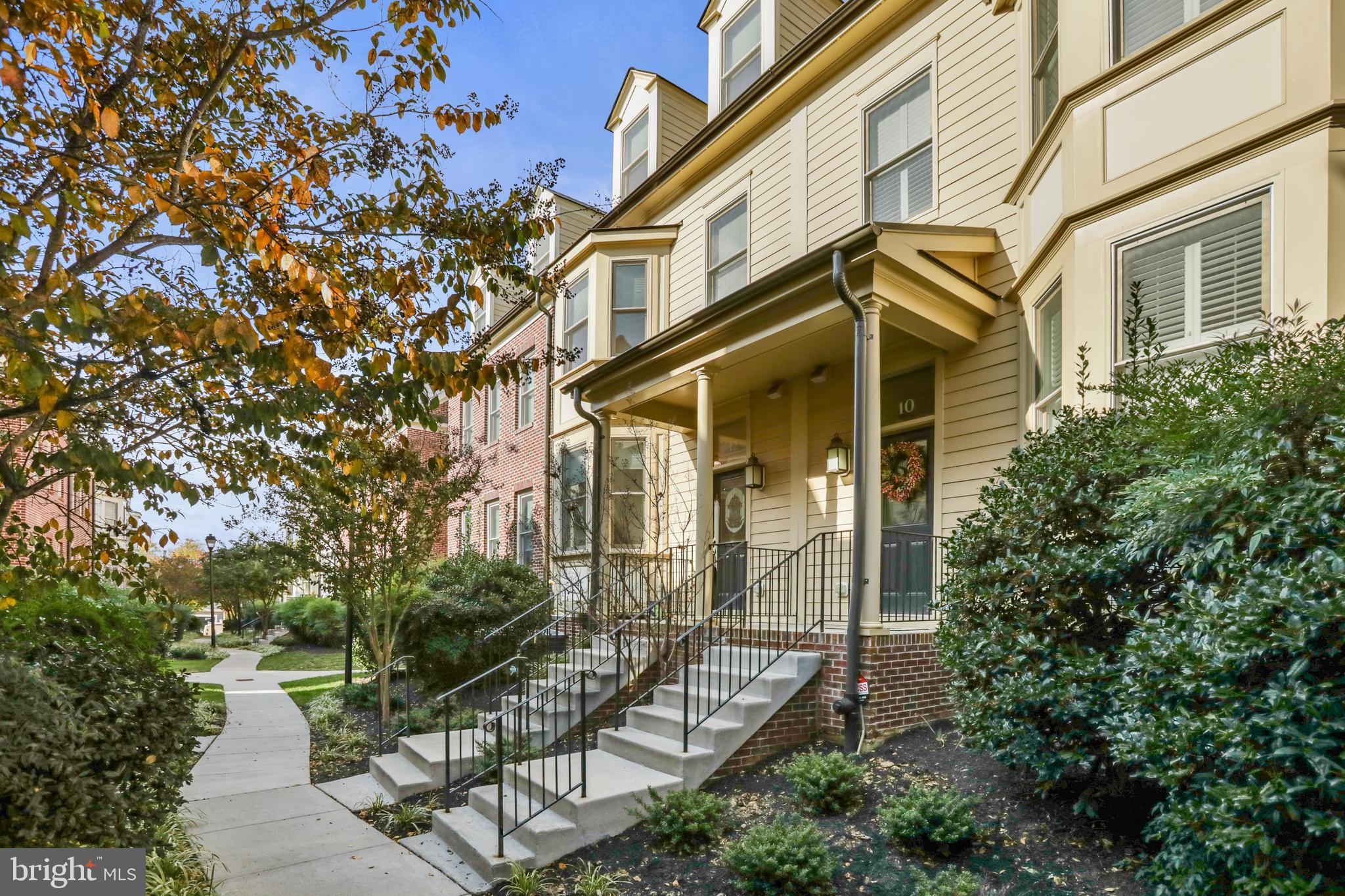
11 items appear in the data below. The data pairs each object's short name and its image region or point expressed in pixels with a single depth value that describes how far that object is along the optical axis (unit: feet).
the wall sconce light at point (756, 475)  33.58
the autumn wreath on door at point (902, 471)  27.12
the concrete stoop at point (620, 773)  16.88
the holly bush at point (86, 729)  12.10
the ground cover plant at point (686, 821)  16.43
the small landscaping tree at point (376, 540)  31.30
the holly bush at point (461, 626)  34.68
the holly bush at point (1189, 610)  8.87
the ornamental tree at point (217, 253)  11.62
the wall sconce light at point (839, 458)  28.60
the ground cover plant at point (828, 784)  16.92
